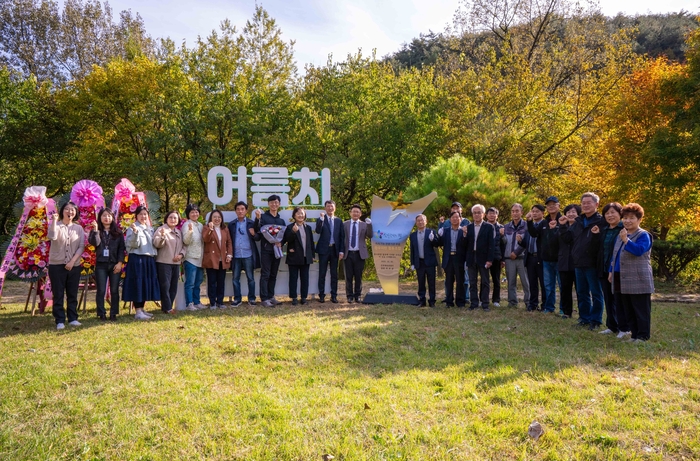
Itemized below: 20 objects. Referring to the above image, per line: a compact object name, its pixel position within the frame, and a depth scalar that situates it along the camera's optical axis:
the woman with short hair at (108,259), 6.46
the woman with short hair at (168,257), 6.88
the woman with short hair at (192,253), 7.33
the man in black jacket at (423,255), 7.86
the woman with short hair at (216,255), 7.57
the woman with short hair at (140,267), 6.62
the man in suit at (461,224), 7.86
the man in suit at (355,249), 8.16
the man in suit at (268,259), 7.94
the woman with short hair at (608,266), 5.49
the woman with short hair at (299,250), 7.96
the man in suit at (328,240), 8.19
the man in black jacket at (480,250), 7.41
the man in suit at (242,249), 7.84
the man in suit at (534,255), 7.29
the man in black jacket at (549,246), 6.95
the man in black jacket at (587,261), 5.98
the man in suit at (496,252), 7.59
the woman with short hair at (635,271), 5.06
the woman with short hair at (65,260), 5.99
